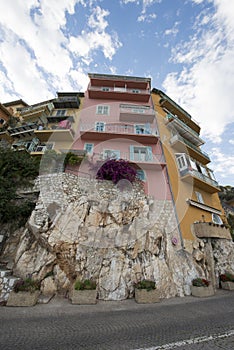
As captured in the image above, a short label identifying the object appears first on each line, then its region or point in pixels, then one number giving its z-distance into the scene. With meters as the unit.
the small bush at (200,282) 7.56
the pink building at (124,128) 11.14
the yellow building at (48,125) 12.80
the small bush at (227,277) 8.97
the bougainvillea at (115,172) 9.47
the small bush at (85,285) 5.95
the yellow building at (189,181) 9.77
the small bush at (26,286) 5.48
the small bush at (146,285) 6.38
